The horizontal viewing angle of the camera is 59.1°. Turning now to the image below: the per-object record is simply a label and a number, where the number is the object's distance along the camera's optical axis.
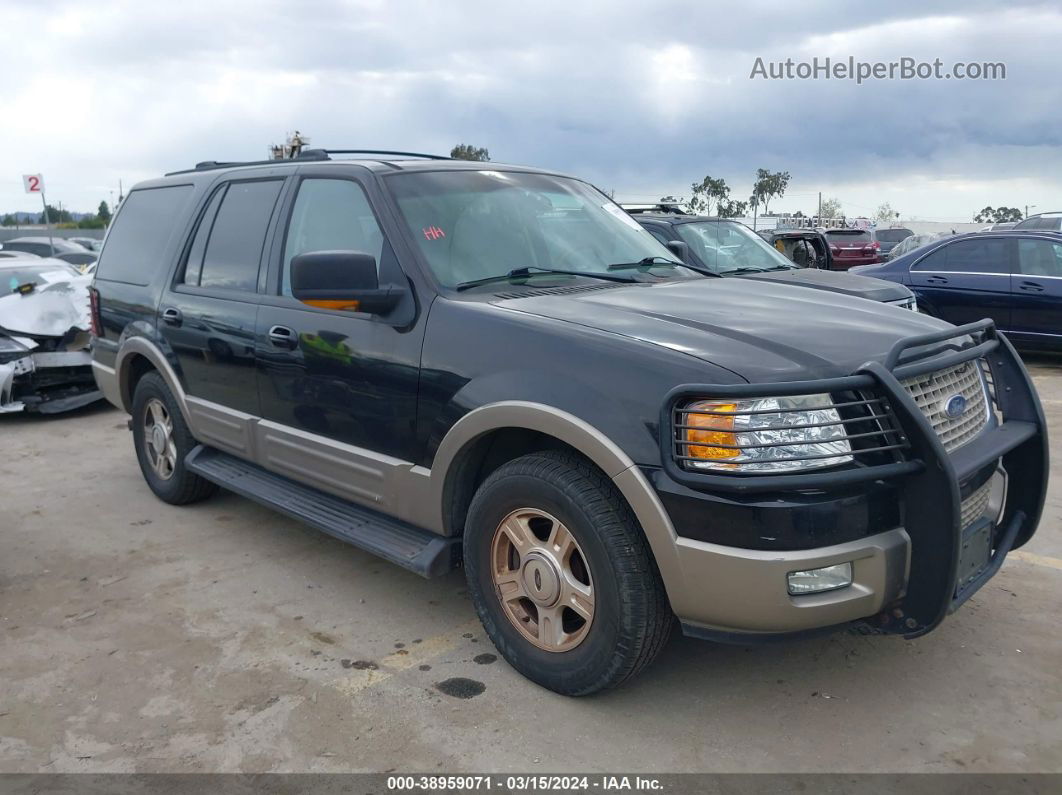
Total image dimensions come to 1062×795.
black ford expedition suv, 2.75
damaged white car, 8.02
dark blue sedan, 10.06
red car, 22.66
